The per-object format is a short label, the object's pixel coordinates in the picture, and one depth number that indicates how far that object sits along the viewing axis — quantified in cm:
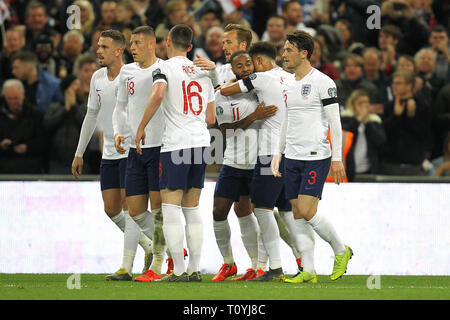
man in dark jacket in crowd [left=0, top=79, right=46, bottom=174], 2502
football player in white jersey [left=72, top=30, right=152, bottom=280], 1992
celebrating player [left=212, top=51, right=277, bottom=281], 1966
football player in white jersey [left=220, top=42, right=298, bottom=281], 1942
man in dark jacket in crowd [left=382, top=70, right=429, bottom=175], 2578
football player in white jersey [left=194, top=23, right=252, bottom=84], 2019
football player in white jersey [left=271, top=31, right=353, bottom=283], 1808
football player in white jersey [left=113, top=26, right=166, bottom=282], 1889
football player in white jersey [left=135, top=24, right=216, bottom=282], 1806
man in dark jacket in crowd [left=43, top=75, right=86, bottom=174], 2492
